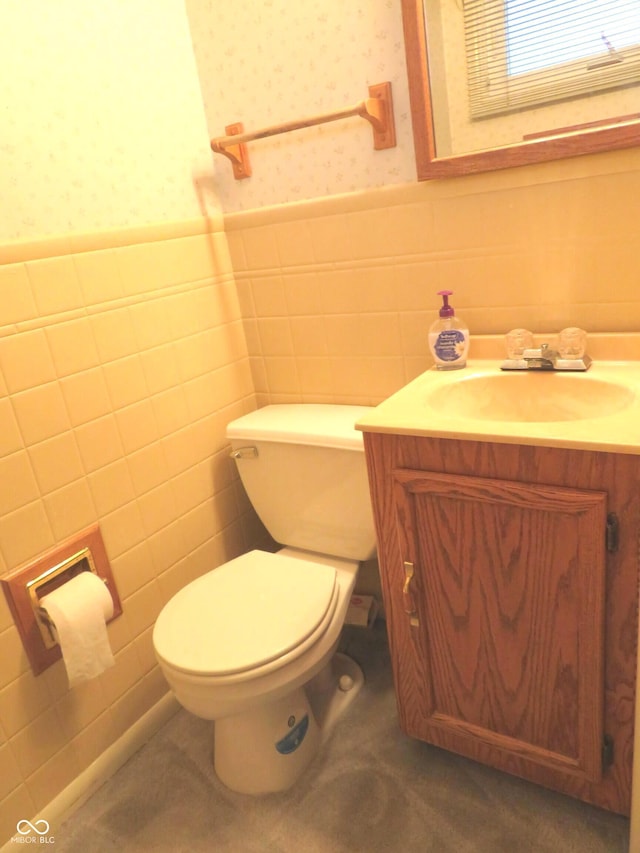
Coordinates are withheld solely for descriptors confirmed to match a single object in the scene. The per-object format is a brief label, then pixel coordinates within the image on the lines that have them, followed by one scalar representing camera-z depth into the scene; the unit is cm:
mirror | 111
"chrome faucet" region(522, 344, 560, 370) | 122
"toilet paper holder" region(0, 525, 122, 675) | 120
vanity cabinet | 94
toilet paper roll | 121
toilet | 116
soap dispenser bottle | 130
